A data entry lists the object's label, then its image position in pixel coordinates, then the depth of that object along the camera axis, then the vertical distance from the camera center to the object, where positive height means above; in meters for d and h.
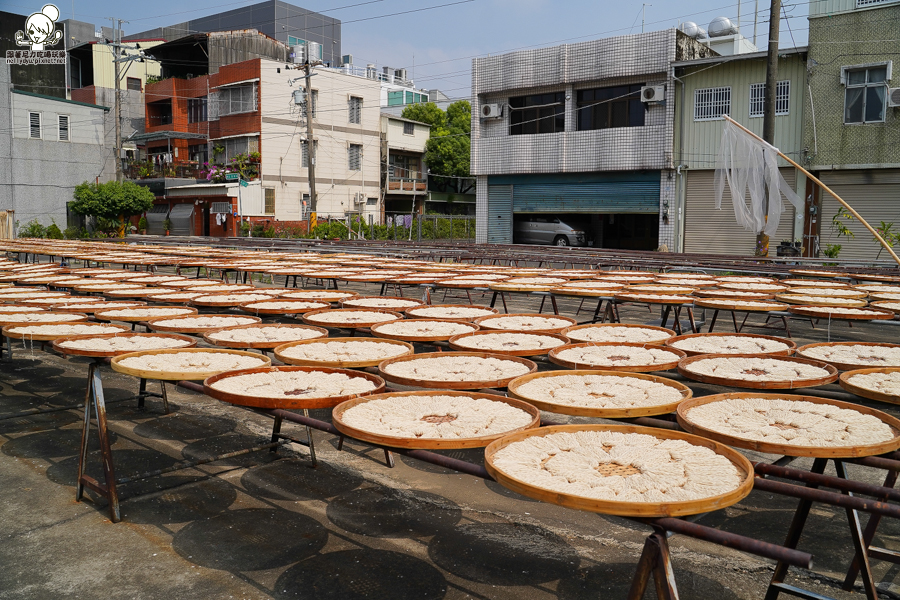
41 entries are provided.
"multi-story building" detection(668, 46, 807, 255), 20.97 +3.55
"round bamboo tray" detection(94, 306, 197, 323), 5.75 -0.68
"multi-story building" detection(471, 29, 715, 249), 23.48 +3.80
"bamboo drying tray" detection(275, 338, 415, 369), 3.81 -0.70
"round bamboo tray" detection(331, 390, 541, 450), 2.53 -0.74
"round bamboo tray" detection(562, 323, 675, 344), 4.84 -0.68
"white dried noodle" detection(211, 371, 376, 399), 3.23 -0.73
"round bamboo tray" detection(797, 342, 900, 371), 3.86 -0.71
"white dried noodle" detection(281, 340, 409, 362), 4.03 -0.70
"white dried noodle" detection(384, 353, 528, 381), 3.63 -0.72
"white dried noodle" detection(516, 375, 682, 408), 3.15 -0.73
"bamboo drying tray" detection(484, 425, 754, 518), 2.00 -0.77
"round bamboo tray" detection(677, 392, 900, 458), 2.43 -0.74
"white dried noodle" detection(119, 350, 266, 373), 3.70 -0.71
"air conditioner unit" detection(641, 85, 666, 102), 23.03 +4.88
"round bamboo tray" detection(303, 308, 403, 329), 5.20 -0.65
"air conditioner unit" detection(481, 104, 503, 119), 27.16 +5.00
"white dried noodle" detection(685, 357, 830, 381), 3.68 -0.71
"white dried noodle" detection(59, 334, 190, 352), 4.12 -0.68
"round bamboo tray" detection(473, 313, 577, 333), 5.30 -0.67
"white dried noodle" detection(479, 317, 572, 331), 5.45 -0.68
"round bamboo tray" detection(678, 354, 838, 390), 3.42 -0.71
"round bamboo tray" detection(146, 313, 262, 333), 5.12 -0.69
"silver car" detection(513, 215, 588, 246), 26.78 +0.27
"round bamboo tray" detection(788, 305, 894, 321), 5.57 -0.60
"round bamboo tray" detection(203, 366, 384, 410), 2.98 -0.72
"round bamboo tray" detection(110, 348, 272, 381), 3.48 -0.70
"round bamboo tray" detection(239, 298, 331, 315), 5.94 -0.62
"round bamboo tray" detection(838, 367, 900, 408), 3.17 -0.71
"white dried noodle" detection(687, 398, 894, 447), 2.64 -0.75
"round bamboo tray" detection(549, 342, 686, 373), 3.81 -0.71
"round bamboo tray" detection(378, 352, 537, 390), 3.42 -0.72
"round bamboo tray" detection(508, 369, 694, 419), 2.92 -0.73
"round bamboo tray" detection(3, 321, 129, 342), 4.48 -0.66
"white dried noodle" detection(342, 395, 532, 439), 2.73 -0.76
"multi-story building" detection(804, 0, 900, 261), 19.28 +3.58
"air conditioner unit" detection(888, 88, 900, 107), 18.92 +3.95
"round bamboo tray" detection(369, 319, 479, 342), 4.65 -0.67
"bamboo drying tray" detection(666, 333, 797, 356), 4.38 -0.69
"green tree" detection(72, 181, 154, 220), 30.86 +1.63
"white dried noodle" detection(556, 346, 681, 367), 4.06 -0.71
